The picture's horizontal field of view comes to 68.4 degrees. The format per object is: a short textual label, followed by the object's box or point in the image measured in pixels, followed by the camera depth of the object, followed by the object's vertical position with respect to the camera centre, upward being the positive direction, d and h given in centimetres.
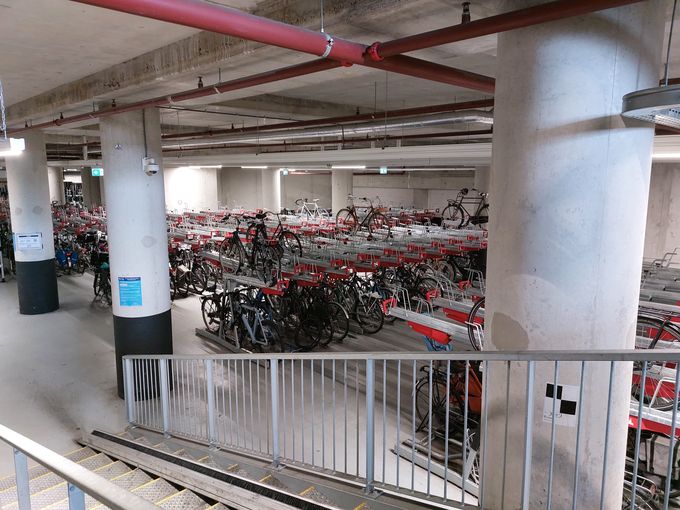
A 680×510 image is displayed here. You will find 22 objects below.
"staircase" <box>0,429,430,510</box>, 296 -214
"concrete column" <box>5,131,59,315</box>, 980 -75
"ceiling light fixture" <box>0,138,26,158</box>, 355 +31
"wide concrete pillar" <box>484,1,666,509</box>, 240 -13
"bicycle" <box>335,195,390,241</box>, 1163 -102
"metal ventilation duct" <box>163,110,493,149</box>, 590 +84
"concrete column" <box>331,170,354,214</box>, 1998 +3
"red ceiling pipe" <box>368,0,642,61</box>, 210 +76
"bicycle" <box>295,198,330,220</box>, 1643 -96
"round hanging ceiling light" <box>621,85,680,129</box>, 200 +34
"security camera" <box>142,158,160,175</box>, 600 +26
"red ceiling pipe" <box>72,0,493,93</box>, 189 +71
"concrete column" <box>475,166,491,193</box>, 1599 +30
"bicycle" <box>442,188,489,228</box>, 1305 -77
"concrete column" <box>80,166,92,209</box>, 2483 +13
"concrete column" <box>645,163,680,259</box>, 1079 -48
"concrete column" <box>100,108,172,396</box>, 602 -56
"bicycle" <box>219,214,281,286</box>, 785 -122
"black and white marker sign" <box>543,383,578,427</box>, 251 -108
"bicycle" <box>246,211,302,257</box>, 906 -97
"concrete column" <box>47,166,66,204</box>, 2558 +26
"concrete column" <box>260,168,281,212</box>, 2131 -1
